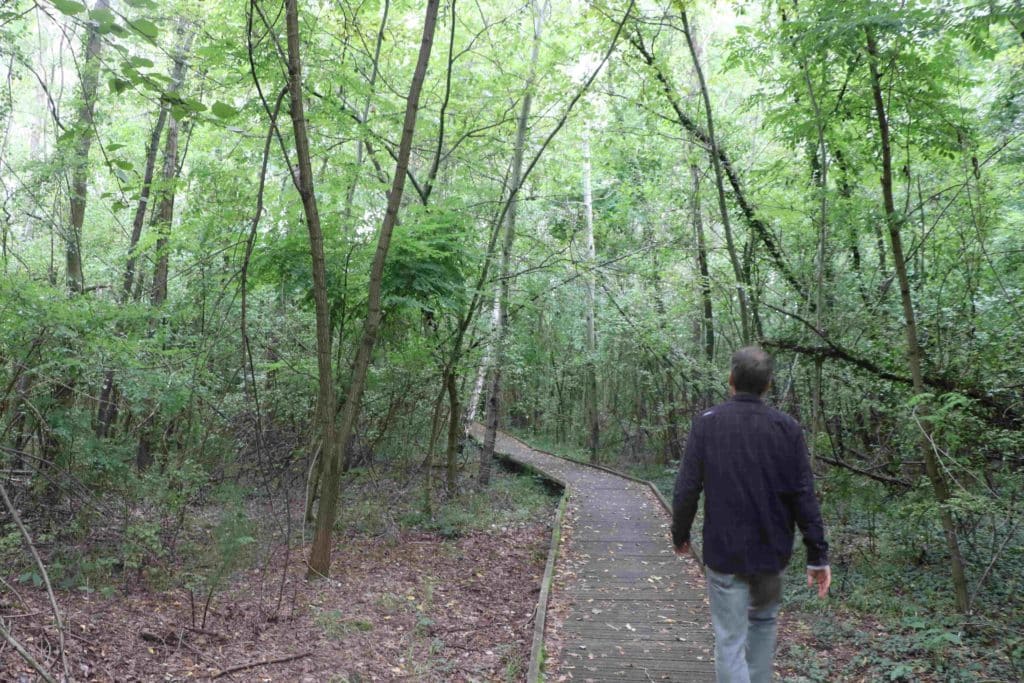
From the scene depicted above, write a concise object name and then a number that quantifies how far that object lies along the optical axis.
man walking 3.21
